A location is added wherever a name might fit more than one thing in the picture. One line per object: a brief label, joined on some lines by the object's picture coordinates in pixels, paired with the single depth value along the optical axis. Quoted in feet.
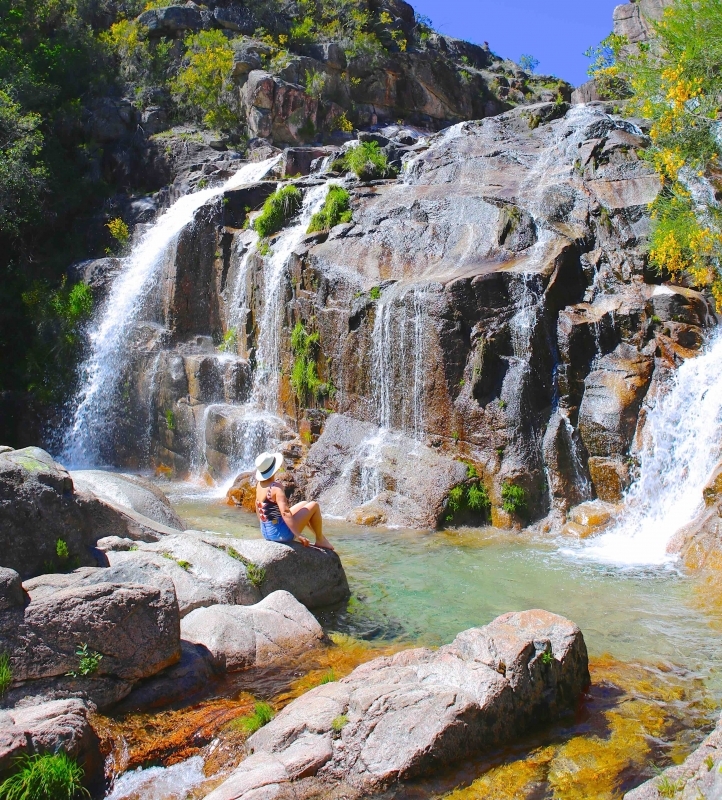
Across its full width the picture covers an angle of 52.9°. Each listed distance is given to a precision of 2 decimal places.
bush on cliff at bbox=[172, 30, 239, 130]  98.07
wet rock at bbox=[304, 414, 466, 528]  41.27
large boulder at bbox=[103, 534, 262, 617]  23.65
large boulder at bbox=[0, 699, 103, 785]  14.56
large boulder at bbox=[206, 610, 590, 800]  14.83
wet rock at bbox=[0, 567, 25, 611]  18.01
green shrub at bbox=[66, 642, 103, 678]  18.22
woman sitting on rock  27.27
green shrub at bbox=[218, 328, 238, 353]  63.67
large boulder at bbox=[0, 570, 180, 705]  17.80
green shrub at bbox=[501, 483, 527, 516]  40.04
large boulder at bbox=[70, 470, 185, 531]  33.78
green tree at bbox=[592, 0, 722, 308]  42.86
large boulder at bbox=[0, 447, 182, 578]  21.84
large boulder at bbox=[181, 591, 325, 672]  21.24
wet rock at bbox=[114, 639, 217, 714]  18.80
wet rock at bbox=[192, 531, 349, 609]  26.08
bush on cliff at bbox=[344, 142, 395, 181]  64.80
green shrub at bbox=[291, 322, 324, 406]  52.07
